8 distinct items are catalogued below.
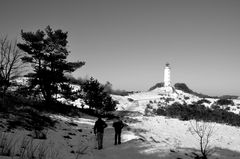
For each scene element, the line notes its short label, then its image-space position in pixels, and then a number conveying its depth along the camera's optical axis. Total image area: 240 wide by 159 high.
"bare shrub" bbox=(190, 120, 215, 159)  18.66
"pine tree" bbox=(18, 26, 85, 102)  20.70
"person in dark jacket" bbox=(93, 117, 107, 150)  10.69
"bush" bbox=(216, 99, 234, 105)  47.32
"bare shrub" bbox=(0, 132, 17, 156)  5.22
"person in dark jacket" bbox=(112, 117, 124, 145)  11.80
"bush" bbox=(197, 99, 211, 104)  48.80
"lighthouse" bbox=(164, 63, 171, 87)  64.44
